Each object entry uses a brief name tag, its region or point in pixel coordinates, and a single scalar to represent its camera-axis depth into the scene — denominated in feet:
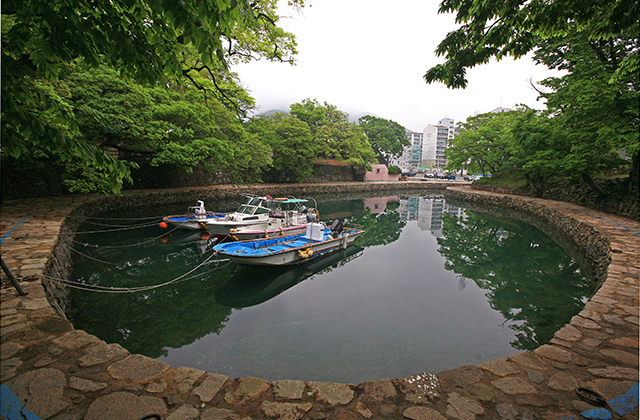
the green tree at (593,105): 38.81
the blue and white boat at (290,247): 29.95
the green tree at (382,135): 176.96
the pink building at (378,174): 151.74
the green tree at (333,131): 109.91
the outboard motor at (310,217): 42.14
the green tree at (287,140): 96.43
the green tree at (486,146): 91.59
